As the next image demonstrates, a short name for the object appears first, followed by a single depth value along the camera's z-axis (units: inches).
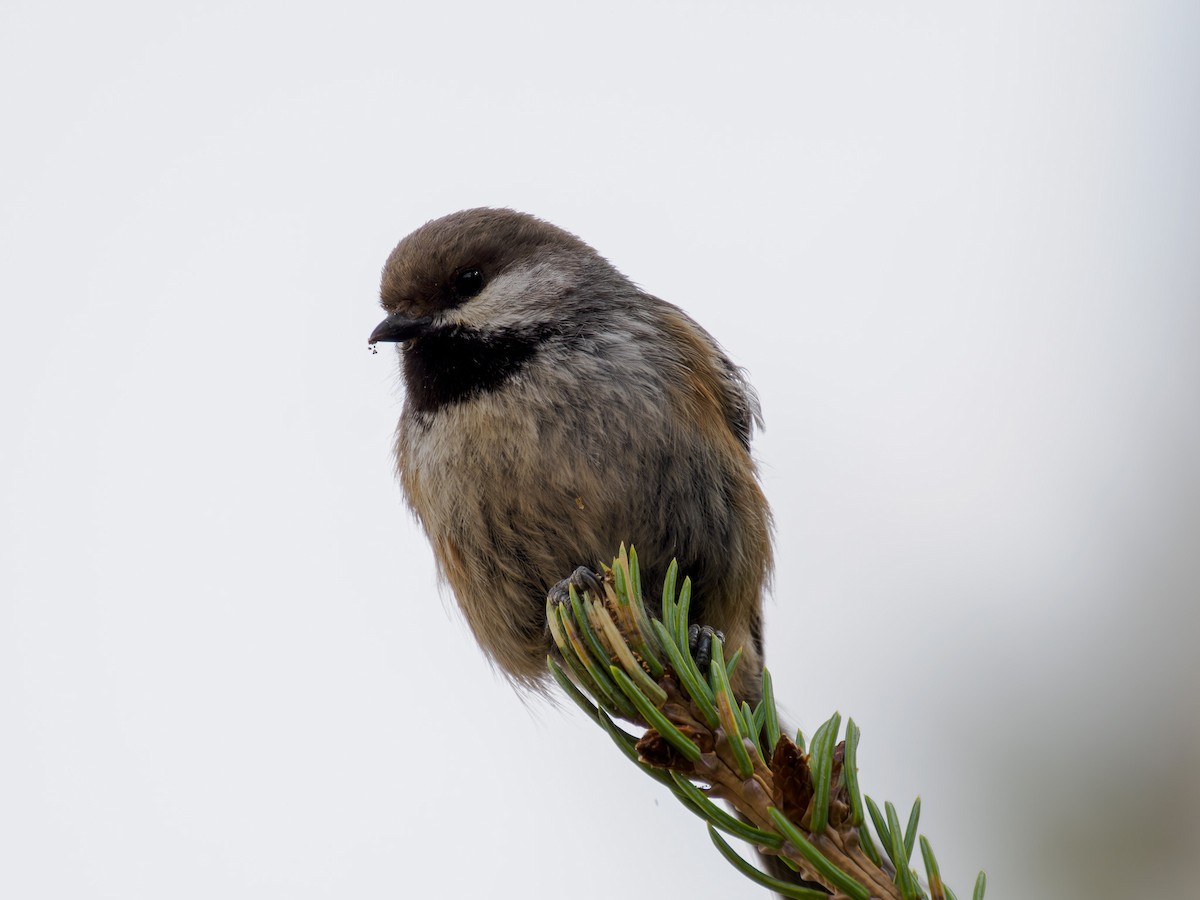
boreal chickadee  92.2
